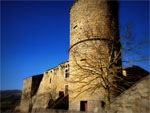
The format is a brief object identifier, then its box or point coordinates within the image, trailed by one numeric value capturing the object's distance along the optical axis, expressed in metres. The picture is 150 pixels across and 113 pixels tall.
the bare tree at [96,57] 9.09
